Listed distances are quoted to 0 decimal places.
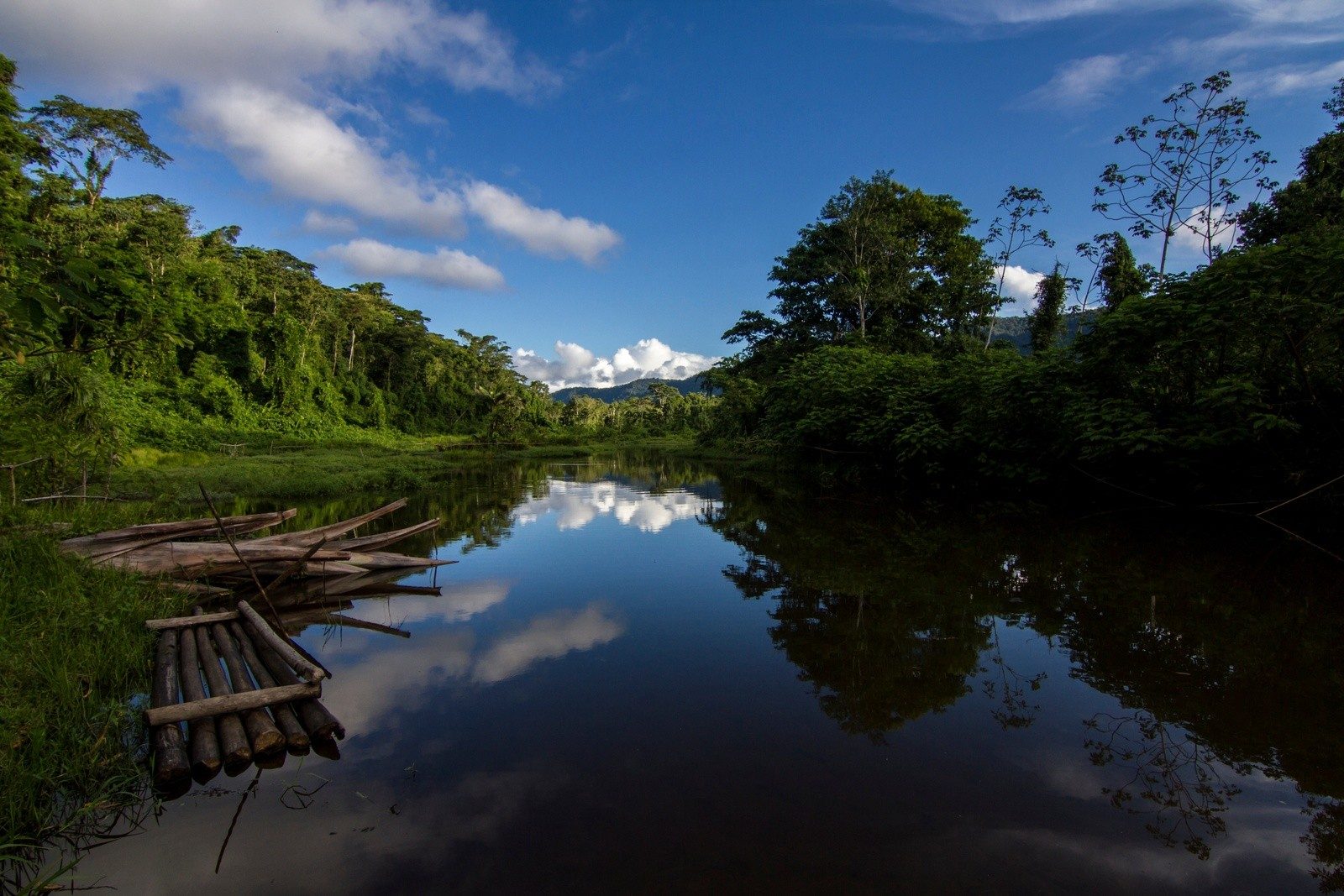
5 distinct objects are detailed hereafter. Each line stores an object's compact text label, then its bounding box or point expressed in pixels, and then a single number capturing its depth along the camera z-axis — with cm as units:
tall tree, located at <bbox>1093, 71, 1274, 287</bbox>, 1585
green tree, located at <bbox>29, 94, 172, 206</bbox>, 2702
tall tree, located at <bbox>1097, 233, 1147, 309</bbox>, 2122
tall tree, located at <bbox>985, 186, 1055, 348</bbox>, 2209
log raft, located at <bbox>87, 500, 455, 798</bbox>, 349
